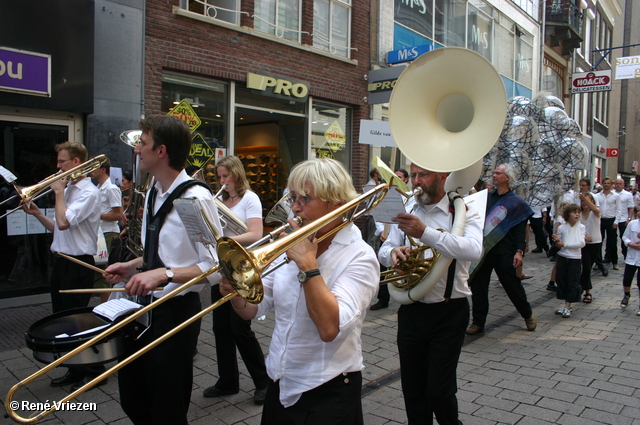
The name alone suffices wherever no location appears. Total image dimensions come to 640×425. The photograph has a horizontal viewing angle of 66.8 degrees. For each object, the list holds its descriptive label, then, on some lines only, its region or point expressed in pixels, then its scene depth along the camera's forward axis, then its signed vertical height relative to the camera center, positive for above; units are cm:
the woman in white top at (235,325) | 371 -101
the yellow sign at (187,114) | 830 +138
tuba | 289 +48
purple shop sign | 612 +154
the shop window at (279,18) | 963 +365
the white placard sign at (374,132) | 608 +83
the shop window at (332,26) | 1088 +394
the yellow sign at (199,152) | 847 +74
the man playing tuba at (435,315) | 280 -71
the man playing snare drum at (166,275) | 239 -39
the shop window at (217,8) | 856 +339
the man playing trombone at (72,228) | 406 -32
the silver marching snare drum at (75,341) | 226 -70
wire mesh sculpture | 722 +70
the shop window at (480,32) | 1588 +571
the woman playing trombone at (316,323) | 191 -49
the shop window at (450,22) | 1433 +542
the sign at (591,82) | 1812 +459
